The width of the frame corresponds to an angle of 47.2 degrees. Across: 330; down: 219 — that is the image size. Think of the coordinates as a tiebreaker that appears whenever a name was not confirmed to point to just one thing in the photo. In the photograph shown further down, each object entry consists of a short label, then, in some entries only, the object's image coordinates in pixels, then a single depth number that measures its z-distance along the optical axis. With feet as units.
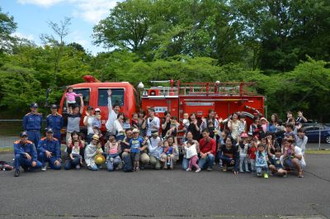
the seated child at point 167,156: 36.38
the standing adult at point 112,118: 38.52
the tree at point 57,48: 89.20
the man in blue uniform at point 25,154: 33.17
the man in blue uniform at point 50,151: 35.55
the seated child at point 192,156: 35.60
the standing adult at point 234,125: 38.45
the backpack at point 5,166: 35.27
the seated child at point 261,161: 32.83
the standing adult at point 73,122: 38.55
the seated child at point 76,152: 35.99
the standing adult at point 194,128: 38.60
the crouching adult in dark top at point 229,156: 35.32
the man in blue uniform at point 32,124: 37.27
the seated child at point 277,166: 32.81
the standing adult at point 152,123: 39.11
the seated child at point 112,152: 35.27
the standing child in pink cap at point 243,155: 35.04
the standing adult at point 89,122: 38.22
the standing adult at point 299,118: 42.86
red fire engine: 41.32
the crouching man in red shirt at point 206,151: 35.76
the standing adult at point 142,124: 39.27
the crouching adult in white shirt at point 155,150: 36.42
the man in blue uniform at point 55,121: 38.04
